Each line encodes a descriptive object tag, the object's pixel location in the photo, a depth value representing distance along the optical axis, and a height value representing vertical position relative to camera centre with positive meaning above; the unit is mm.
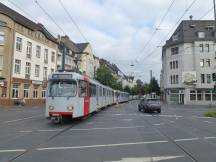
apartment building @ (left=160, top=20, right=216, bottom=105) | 38761 +5611
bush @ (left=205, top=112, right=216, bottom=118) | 17119 -2218
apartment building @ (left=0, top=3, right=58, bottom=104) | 25814 +5107
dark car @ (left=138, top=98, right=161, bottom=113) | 19699 -1561
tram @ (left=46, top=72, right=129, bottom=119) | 10670 -300
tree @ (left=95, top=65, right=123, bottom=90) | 46378 +3604
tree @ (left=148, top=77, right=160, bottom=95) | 53760 +1229
